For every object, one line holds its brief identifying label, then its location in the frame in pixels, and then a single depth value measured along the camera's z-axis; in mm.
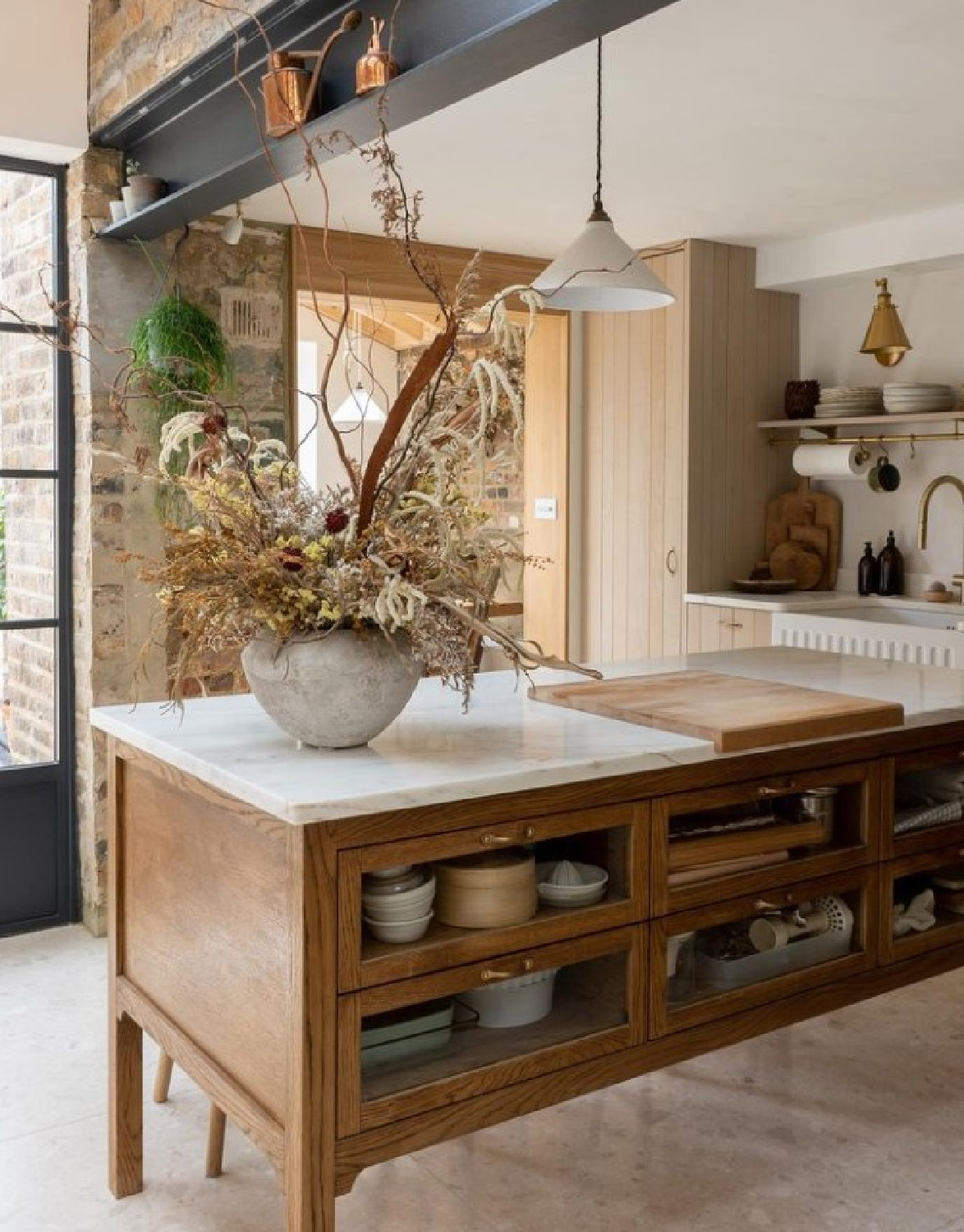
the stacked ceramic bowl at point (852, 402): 5309
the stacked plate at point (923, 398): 5066
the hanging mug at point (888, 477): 5367
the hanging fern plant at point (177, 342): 4188
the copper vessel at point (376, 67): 2695
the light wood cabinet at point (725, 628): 5199
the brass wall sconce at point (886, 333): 4996
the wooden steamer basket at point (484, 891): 2027
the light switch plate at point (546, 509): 6020
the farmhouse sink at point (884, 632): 4652
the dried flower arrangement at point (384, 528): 2041
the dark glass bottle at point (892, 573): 5344
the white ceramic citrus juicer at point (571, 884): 2129
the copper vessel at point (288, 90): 2904
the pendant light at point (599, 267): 2881
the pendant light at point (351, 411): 7926
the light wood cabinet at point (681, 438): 5402
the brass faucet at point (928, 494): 5191
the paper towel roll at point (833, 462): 5359
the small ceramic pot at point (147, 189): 3896
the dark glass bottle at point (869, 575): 5406
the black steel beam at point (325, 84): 2420
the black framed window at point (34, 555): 4230
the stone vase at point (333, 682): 2068
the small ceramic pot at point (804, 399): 5465
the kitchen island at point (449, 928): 1879
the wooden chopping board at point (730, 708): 2305
